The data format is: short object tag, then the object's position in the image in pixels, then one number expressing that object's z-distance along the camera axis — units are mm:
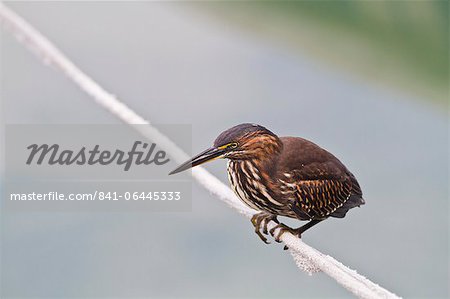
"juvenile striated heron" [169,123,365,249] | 8844
